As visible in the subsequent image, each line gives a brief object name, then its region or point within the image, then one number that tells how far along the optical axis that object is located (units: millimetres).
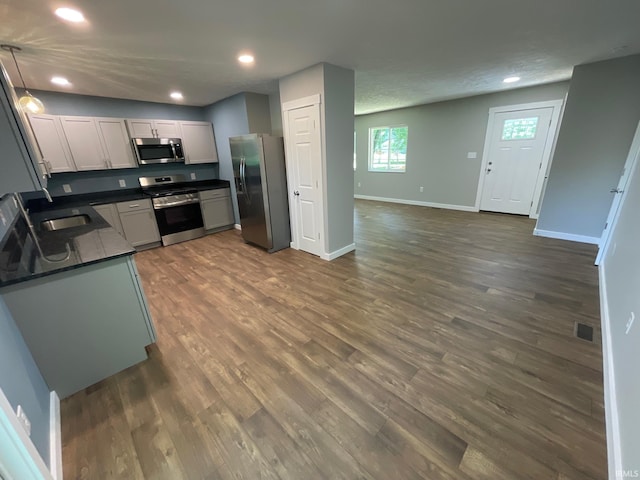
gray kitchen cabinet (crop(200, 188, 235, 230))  4859
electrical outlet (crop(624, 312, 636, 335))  1488
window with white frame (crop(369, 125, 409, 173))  6746
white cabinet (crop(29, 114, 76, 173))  3527
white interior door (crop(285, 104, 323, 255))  3307
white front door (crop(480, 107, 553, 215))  4863
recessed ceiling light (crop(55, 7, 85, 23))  1697
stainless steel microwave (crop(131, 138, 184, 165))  4273
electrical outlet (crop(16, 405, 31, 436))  1068
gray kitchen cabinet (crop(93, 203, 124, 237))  3829
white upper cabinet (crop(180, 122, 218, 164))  4777
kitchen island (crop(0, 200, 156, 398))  1468
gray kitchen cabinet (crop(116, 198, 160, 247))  4034
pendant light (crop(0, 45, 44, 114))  2414
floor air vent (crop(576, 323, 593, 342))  2038
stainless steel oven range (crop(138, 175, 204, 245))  4344
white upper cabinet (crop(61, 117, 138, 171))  3799
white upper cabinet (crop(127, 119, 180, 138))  4218
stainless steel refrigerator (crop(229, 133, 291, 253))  3680
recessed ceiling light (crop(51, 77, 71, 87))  3096
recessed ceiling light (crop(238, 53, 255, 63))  2609
